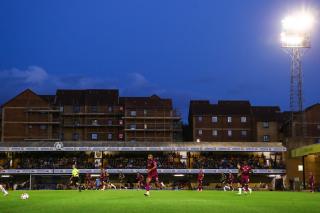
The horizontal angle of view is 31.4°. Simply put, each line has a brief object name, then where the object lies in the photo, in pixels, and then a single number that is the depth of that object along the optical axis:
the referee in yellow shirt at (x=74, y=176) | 43.19
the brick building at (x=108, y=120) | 107.00
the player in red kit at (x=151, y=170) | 30.46
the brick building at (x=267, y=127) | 106.12
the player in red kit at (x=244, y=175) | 39.22
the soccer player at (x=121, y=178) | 76.85
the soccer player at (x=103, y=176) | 54.42
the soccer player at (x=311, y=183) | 57.31
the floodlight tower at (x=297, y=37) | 73.38
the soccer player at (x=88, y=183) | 64.53
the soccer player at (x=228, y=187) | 59.51
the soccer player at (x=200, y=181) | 57.54
